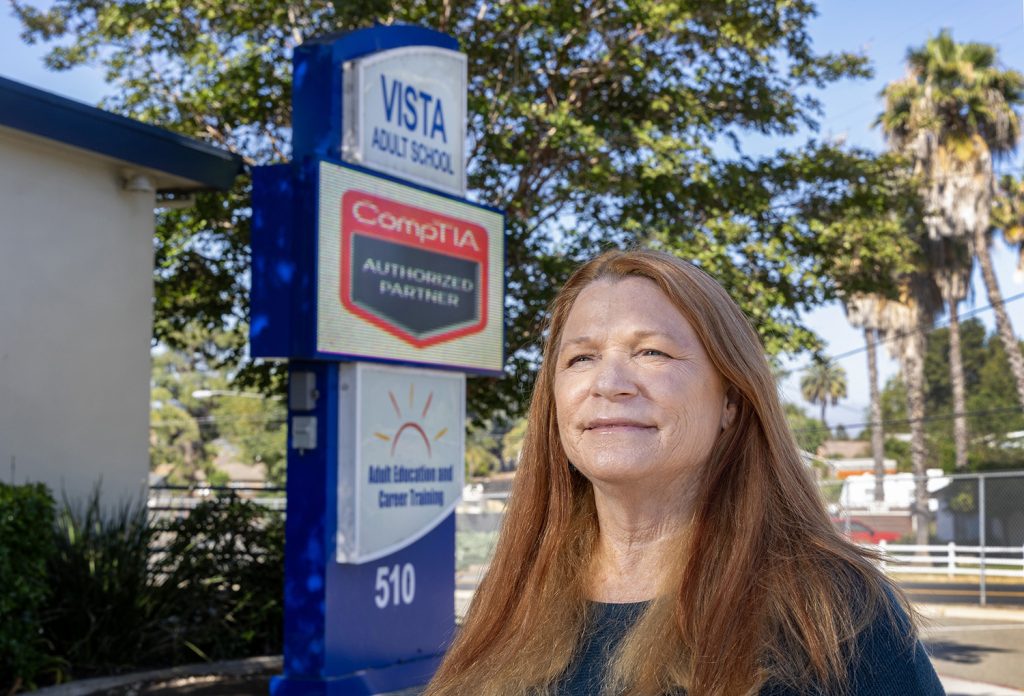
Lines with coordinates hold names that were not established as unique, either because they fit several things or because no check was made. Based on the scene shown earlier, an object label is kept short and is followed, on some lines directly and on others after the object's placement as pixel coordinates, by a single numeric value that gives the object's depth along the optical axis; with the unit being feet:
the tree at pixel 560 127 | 40.91
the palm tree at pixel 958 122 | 101.14
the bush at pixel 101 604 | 27.40
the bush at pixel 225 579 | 29.84
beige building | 30.42
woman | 5.20
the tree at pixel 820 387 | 254.06
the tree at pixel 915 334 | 117.50
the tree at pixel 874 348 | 128.36
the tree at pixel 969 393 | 170.40
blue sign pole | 25.09
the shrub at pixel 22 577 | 23.77
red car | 79.96
